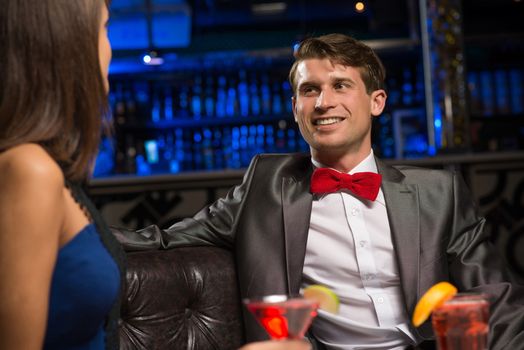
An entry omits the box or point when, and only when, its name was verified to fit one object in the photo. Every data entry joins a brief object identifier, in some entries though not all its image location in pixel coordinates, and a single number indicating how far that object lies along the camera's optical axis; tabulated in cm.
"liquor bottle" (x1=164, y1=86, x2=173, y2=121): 725
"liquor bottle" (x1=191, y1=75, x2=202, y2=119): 725
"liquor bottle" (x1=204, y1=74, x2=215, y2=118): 727
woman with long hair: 122
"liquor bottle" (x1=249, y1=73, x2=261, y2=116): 727
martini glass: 132
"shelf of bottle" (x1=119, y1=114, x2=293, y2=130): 715
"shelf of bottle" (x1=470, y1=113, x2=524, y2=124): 724
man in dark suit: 234
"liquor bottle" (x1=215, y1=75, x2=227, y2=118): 729
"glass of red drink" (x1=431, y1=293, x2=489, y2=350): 136
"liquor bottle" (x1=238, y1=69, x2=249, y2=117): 729
